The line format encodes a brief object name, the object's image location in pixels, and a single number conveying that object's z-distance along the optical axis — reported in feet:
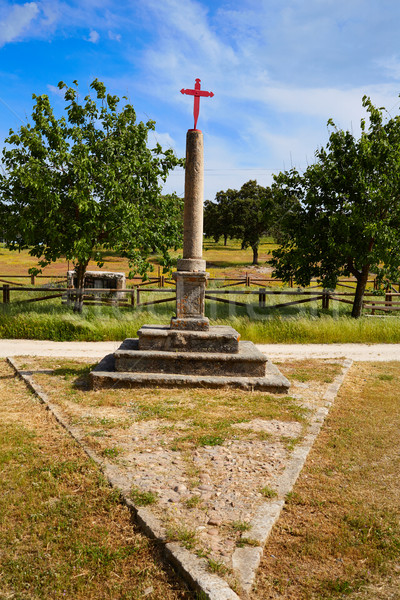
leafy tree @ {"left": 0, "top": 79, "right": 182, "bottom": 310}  40.63
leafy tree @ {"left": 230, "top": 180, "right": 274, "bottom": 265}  137.08
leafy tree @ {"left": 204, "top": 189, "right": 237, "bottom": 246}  142.72
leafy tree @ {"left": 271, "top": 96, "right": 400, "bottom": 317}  43.80
